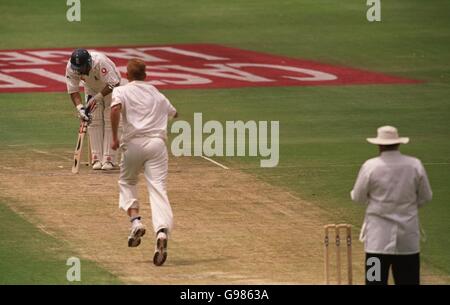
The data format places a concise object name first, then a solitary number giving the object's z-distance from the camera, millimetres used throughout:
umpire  13234
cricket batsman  20889
